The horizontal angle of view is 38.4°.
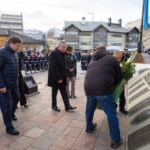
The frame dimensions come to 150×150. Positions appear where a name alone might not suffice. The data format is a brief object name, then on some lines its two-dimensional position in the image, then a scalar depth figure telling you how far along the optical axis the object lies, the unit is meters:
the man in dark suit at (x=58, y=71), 4.99
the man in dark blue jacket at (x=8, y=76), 3.73
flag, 14.30
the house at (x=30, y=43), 22.57
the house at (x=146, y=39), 44.21
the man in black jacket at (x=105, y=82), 3.40
